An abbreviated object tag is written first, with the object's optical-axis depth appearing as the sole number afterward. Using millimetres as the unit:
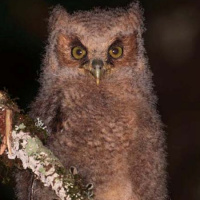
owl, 6023
